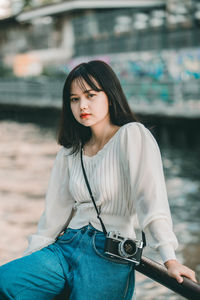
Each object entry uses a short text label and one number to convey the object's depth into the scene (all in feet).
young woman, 6.81
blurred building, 83.44
